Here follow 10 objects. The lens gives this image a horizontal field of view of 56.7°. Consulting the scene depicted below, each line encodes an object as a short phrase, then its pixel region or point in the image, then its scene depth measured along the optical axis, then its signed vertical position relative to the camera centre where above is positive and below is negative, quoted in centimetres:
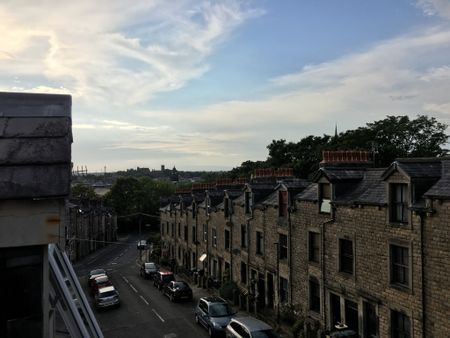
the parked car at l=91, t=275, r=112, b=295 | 3600 -944
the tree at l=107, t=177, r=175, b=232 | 10644 -645
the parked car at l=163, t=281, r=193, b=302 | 3359 -942
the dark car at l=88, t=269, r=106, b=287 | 3971 -1001
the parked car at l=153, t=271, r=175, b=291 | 3900 -981
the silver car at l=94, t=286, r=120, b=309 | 3178 -948
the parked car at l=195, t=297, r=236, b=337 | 2459 -866
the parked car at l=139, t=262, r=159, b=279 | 4594 -1054
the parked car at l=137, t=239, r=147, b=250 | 7095 -1244
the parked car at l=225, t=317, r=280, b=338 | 1995 -755
